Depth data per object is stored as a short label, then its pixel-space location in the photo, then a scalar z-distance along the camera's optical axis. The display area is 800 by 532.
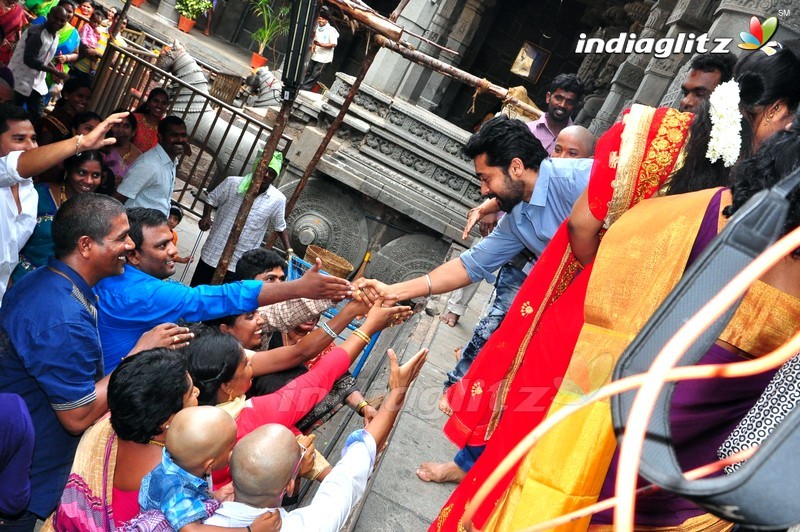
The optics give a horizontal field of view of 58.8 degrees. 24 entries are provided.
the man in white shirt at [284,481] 1.98
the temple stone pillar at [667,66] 6.24
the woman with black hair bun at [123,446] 2.14
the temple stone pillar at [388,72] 10.32
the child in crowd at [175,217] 5.45
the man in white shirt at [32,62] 7.28
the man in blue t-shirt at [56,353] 2.41
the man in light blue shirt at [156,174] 5.08
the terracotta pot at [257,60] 18.82
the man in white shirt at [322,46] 14.78
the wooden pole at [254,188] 4.69
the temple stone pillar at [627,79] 7.70
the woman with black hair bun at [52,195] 3.69
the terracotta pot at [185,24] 19.05
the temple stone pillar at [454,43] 11.88
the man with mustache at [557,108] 5.27
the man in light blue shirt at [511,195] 2.95
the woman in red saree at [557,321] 1.84
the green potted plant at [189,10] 18.62
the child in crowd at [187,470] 1.93
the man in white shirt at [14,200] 3.22
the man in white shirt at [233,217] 5.95
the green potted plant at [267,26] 18.98
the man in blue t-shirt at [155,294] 2.99
